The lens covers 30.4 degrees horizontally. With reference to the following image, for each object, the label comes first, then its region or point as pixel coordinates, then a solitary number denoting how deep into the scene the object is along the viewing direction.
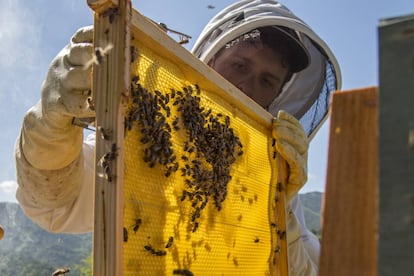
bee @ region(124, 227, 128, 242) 0.75
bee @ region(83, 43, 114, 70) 0.77
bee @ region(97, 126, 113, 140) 0.74
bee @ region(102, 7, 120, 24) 0.77
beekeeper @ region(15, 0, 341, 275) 0.88
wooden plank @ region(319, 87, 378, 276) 0.51
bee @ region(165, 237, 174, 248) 0.82
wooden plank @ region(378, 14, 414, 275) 0.42
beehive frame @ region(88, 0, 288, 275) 0.72
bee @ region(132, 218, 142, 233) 0.77
